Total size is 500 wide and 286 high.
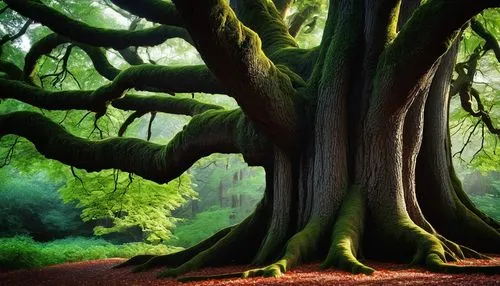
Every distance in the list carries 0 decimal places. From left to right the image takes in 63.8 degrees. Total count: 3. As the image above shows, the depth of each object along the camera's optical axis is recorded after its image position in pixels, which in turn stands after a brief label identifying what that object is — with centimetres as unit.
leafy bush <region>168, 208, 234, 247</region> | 2817
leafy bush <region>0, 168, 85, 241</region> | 2353
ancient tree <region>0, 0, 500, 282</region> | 443
